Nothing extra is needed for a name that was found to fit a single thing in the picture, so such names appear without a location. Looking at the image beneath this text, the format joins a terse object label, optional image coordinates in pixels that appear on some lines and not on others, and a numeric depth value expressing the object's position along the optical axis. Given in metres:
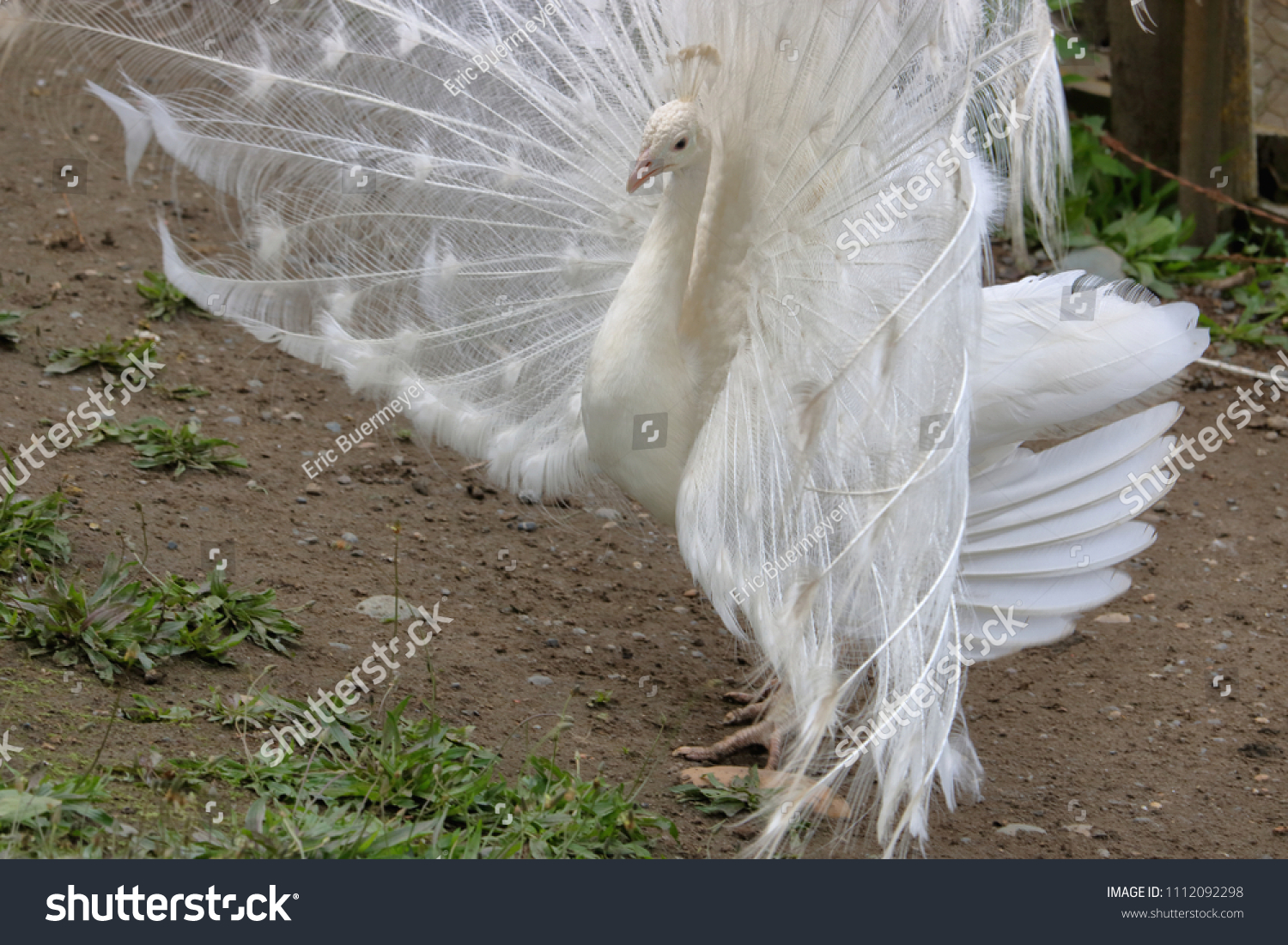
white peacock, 2.73
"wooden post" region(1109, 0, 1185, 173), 6.89
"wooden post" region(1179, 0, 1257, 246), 6.46
